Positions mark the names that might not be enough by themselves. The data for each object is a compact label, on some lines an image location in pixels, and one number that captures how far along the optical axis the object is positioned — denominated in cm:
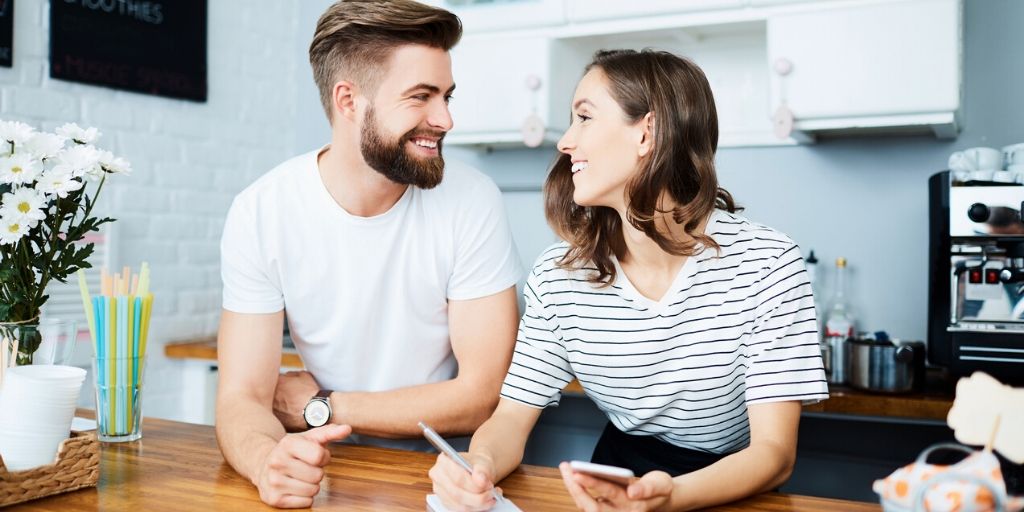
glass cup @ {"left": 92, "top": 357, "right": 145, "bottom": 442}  145
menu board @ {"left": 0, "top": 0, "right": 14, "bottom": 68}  230
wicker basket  110
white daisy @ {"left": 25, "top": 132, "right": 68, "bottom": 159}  121
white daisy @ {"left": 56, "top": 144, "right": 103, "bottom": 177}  124
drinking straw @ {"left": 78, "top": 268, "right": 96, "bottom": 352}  147
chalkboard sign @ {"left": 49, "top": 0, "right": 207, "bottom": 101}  247
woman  134
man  161
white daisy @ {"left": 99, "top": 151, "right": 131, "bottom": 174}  128
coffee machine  194
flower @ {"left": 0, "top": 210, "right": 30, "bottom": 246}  119
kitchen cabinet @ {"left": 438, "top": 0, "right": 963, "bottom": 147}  210
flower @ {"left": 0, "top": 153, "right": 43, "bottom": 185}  118
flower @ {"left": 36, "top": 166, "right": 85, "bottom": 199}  121
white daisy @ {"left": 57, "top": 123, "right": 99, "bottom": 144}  127
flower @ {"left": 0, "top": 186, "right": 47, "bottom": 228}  119
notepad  107
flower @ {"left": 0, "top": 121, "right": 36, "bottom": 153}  118
